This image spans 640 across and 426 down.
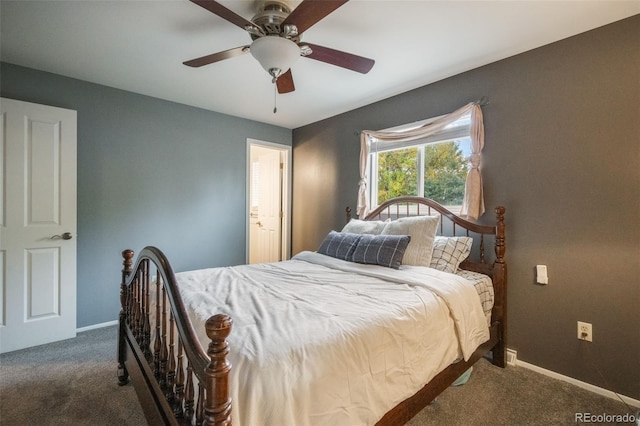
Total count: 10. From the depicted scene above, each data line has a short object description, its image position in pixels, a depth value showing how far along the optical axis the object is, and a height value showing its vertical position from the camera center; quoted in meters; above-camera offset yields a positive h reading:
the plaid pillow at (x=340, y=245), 2.64 -0.30
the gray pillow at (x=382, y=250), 2.33 -0.31
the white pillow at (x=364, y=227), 2.78 -0.14
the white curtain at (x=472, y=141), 2.48 +0.63
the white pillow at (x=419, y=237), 2.38 -0.20
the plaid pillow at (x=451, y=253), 2.34 -0.33
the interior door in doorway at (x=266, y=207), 4.63 +0.11
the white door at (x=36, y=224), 2.47 -0.10
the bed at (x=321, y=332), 0.97 -0.53
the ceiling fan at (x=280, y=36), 1.47 +1.03
